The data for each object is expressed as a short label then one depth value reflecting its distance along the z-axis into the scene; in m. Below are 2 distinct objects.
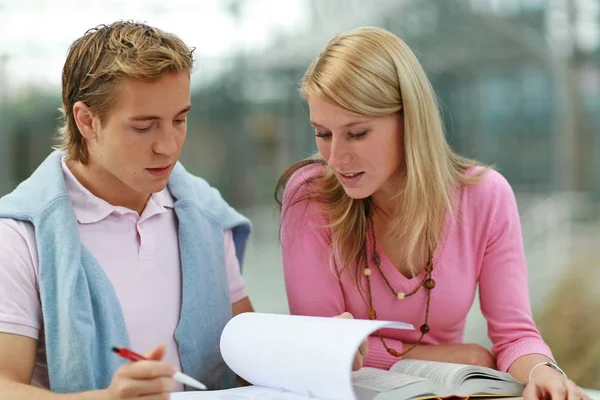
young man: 1.81
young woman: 1.94
